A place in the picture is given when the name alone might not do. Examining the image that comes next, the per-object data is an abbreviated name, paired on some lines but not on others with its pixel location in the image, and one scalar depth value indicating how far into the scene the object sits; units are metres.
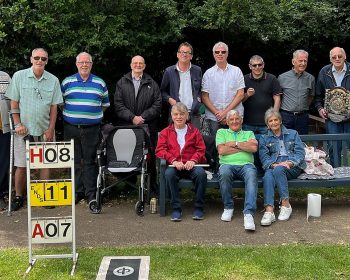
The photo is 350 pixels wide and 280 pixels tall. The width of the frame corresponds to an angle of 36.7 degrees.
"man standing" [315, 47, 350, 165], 7.08
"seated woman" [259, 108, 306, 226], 6.27
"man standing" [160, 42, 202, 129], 6.94
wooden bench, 6.35
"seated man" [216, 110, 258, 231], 6.22
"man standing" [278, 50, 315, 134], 7.25
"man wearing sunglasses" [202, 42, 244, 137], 6.94
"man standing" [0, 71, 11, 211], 6.59
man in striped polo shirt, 6.65
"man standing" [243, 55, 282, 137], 7.12
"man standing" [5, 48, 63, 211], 6.39
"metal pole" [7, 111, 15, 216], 6.42
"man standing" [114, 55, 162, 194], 6.87
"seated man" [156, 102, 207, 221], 6.26
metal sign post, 4.67
